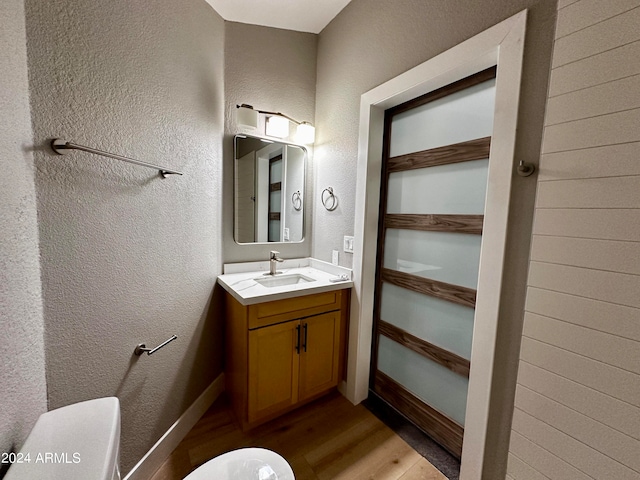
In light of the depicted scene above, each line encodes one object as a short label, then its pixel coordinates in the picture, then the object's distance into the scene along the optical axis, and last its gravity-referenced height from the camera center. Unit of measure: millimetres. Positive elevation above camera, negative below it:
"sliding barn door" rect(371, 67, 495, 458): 1290 -160
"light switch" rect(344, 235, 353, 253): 1823 -187
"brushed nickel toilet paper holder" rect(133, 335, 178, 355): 1166 -631
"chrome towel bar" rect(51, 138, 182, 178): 833 +194
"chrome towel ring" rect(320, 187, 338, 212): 1961 +130
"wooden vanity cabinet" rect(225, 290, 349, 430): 1501 -854
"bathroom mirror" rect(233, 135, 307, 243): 1930 +188
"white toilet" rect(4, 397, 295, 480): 619 -624
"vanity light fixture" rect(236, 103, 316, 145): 1760 +660
